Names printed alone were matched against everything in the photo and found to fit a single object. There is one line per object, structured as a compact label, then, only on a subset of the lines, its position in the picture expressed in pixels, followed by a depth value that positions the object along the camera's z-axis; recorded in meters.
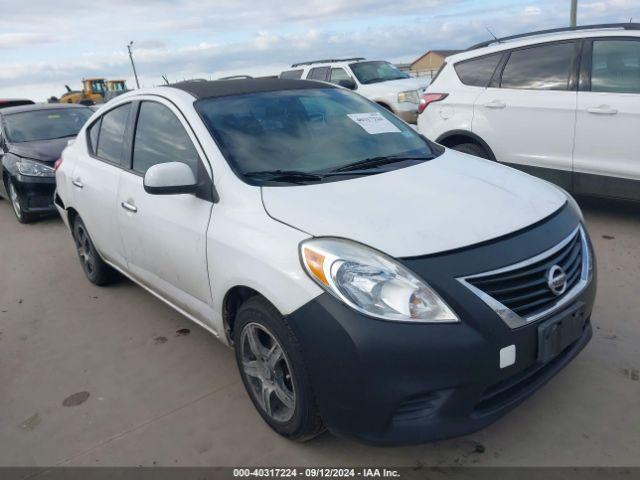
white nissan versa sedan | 2.10
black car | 7.20
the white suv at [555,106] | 4.75
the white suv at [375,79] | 11.76
